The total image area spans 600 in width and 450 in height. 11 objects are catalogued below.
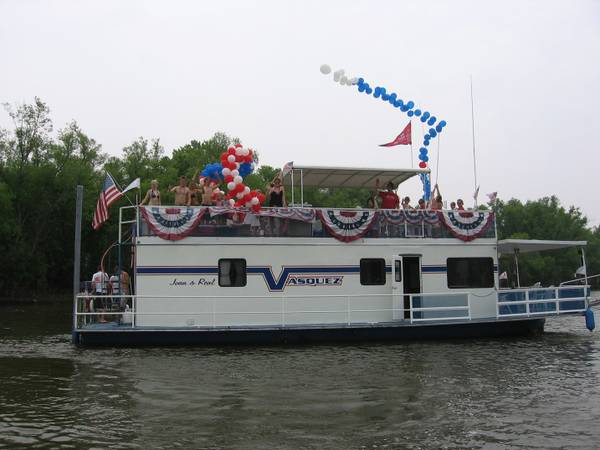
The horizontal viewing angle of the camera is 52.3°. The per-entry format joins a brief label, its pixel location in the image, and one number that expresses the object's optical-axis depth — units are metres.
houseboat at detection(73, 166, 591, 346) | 16.50
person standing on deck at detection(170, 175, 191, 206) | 17.44
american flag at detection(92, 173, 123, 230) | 16.67
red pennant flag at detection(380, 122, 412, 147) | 19.50
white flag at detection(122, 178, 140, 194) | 16.53
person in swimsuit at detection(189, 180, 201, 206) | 17.88
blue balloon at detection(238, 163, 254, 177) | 18.12
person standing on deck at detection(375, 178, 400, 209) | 18.81
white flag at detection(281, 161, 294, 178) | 18.39
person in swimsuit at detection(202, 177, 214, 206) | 17.72
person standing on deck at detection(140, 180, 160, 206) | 17.28
